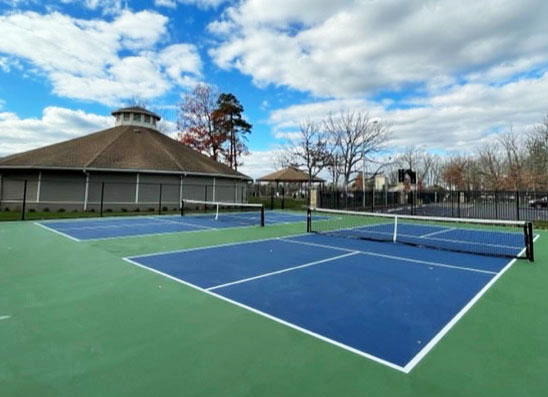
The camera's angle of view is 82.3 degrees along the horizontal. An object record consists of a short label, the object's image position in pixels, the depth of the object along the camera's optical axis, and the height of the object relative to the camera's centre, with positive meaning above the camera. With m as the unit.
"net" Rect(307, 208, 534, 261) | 8.82 -0.77
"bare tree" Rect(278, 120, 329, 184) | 35.88 +6.84
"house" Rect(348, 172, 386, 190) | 37.56 +4.41
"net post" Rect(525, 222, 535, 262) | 7.31 -0.64
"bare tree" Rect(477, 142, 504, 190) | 39.69 +6.58
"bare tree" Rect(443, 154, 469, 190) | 47.72 +6.20
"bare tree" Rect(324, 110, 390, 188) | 35.01 +8.74
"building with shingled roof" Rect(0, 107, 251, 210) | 19.80 +2.17
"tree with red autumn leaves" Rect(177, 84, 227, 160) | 37.78 +10.36
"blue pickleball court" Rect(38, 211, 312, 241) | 10.98 -0.78
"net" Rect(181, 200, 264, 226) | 15.78 -0.30
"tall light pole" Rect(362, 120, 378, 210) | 32.59 +7.04
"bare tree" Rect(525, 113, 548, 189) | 30.95 +6.43
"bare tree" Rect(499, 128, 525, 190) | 33.19 +6.66
